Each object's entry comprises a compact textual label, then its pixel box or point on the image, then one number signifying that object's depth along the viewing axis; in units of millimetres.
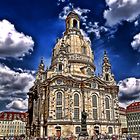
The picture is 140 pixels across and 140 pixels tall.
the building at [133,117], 61760
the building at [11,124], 67155
